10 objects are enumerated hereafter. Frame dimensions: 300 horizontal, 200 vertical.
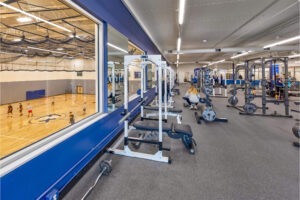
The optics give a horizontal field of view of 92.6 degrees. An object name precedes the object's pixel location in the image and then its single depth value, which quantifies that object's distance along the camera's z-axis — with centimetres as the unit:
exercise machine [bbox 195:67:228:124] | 388
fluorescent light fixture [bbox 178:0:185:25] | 307
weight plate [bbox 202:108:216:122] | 388
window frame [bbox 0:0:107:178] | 116
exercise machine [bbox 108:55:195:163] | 219
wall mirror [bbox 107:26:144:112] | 268
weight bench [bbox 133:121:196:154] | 238
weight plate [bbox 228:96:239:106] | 570
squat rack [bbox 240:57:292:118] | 413
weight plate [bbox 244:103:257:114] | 452
